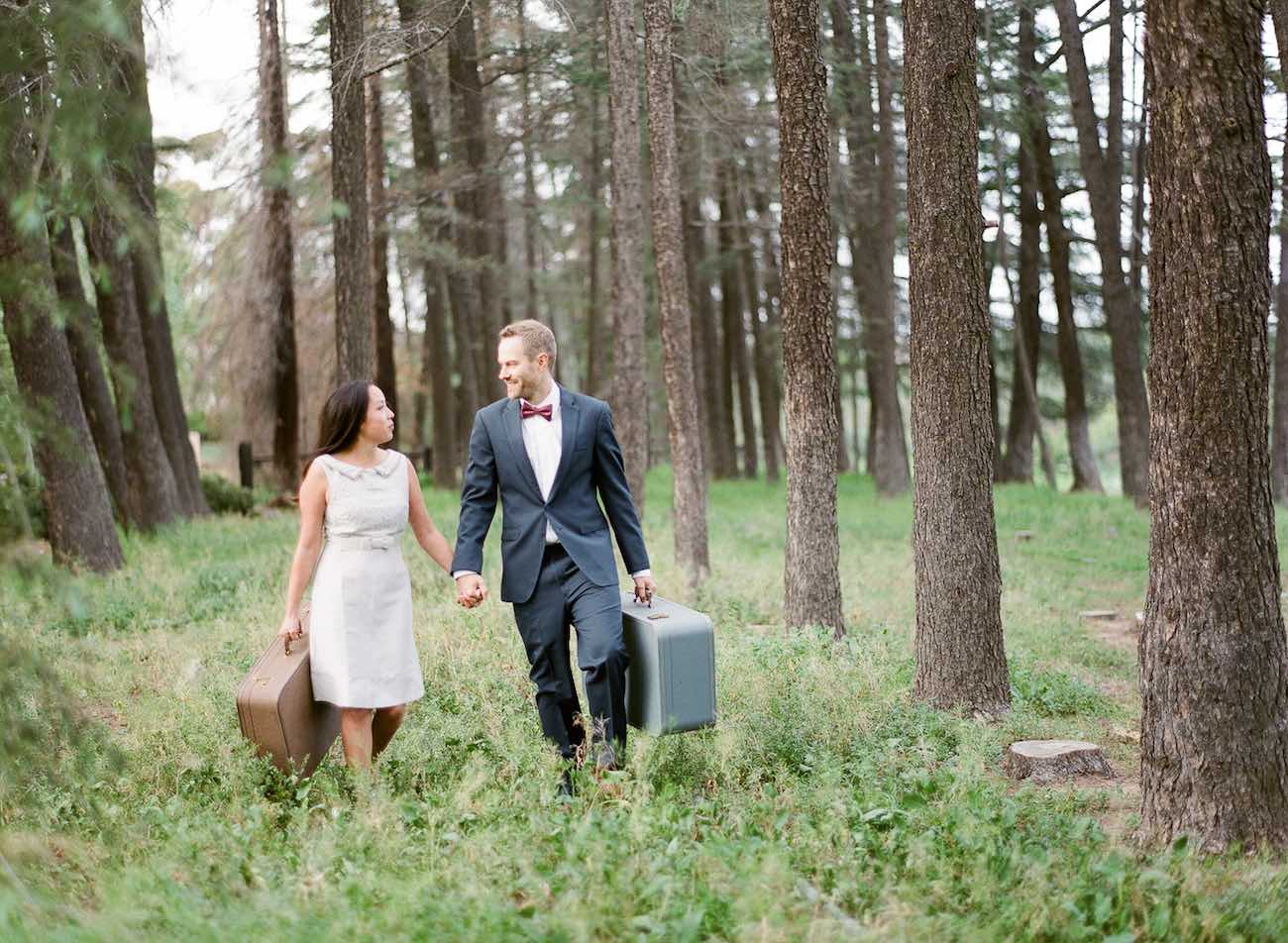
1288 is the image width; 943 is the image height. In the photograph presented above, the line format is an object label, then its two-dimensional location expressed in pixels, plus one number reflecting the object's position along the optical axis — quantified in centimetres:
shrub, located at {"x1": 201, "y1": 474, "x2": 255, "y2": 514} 2295
